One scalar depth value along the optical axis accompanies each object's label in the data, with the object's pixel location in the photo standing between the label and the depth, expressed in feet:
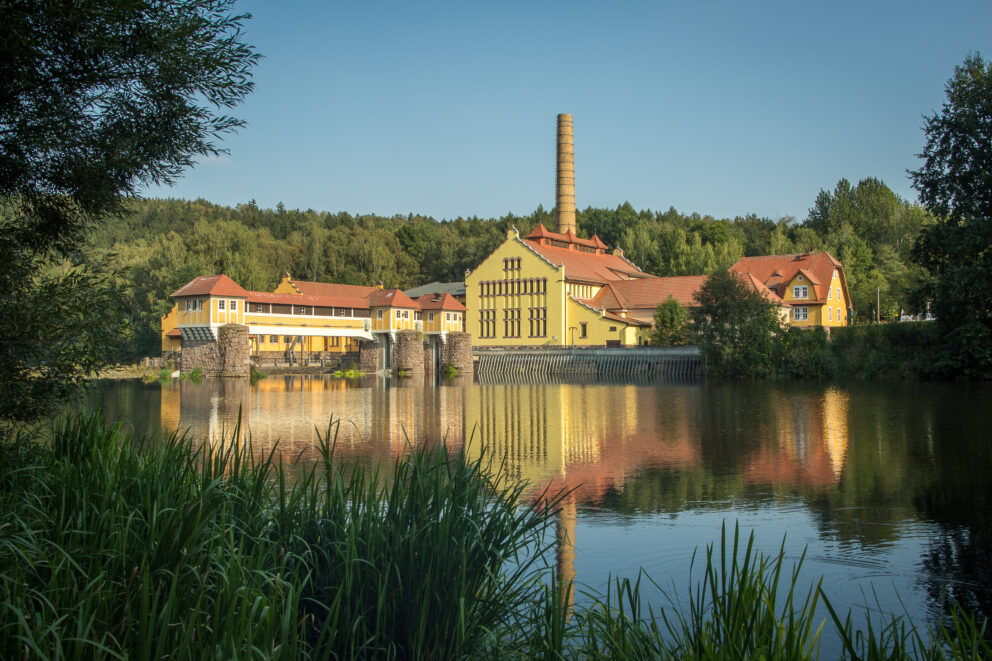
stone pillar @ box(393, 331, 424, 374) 208.13
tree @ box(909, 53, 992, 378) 99.09
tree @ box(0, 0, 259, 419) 24.73
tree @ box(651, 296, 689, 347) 200.03
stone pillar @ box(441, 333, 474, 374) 216.33
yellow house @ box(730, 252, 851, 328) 206.08
